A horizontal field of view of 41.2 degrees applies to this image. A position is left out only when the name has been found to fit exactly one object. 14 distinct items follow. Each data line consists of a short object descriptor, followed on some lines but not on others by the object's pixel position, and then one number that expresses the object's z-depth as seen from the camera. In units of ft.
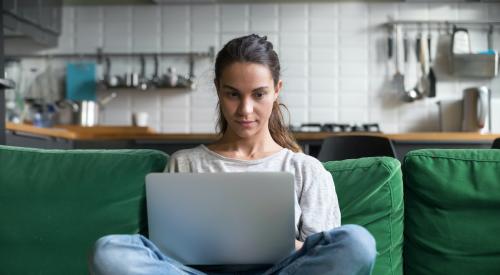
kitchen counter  12.28
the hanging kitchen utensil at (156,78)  15.15
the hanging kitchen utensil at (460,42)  14.84
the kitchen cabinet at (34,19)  13.39
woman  4.59
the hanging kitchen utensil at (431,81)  14.92
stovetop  14.35
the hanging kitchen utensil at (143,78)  15.12
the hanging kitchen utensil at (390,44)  14.98
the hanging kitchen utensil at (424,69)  14.87
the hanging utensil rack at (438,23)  15.05
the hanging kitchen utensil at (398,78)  15.01
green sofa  5.74
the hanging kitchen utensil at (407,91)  14.83
